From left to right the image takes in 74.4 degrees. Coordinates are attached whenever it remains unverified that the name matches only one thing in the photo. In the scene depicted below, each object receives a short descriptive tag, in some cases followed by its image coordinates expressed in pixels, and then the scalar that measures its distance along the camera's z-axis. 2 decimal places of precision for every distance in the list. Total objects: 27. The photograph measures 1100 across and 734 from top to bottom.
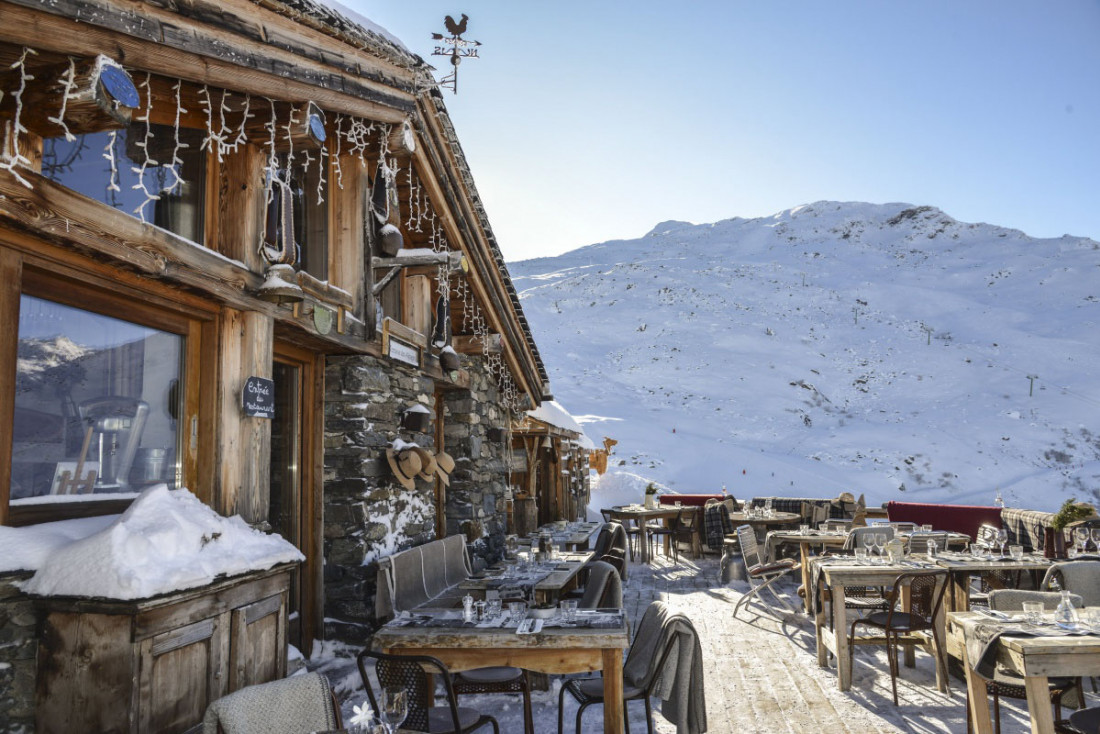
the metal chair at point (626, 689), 3.89
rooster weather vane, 8.16
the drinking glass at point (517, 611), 4.48
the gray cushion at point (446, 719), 3.69
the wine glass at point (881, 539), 7.55
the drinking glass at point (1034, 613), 3.97
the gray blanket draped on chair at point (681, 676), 3.79
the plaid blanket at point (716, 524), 11.60
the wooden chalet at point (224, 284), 2.90
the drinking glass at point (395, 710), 2.57
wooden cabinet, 2.76
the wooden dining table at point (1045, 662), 3.51
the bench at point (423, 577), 5.62
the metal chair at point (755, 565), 7.95
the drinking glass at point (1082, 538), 6.67
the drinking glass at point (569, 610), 4.48
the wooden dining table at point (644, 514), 12.46
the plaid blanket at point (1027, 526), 8.67
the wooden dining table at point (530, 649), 4.08
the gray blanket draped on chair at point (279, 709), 2.65
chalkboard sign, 4.22
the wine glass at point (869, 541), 6.74
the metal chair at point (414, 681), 3.43
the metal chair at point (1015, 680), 4.11
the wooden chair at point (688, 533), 12.57
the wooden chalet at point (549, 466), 12.85
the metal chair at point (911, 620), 5.42
